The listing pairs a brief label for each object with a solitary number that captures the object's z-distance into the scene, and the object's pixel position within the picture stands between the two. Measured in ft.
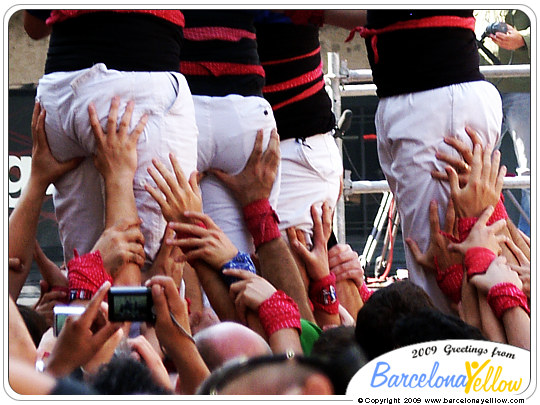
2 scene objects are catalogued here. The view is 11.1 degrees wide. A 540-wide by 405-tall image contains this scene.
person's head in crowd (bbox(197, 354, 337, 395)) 20.34
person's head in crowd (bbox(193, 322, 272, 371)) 21.31
